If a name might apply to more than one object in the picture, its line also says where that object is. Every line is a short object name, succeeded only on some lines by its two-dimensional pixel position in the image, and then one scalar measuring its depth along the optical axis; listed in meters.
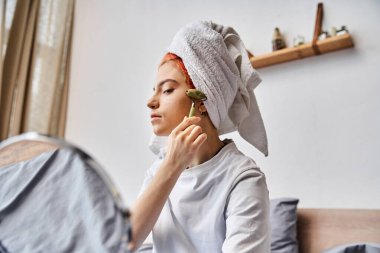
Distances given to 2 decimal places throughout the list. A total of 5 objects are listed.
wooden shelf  1.58
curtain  2.37
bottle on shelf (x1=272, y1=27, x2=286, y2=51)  1.75
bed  1.35
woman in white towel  0.68
